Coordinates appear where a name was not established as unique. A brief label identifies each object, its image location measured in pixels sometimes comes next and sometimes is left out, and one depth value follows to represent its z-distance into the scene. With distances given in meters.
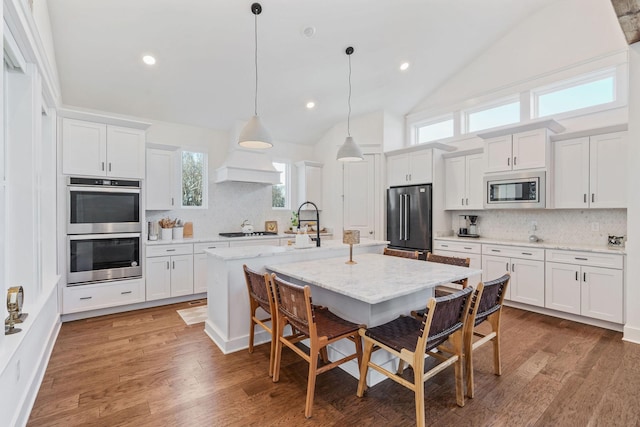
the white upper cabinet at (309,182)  6.33
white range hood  5.11
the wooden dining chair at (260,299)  2.42
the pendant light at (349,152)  3.44
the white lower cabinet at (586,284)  3.36
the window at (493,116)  4.80
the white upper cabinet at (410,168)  5.11
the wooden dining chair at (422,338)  1.75
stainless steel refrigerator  5.09
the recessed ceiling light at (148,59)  3.73
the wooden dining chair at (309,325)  1.98
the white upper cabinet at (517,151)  4.00
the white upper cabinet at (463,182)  4.86
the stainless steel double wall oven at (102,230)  3.70
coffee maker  5.05
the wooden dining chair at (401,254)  3.37
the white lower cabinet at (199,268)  4.55
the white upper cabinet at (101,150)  3.66
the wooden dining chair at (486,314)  2.13
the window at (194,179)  5.19
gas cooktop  5.34
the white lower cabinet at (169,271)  4.20
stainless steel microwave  4.04
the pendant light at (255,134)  2.87
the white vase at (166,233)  4.68
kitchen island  2.90
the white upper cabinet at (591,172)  3.59
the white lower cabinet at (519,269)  3.93
